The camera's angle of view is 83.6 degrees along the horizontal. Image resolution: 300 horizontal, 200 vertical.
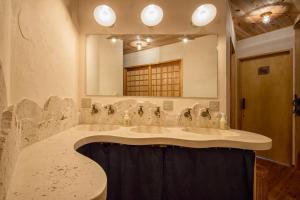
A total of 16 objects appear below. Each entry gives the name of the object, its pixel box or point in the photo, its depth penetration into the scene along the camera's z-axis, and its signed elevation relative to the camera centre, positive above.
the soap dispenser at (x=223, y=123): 1.44 -0.20
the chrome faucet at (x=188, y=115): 1.53 -0.14
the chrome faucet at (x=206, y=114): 1.51 -0.13
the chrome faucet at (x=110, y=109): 1.59 -0.09
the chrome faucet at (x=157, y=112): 1.56 -0.12
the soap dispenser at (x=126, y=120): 1.51 -0.19
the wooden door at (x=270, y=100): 2.51 +0.00
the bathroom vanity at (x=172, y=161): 1.05 -0.41
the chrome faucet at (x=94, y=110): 1.59 -0.10
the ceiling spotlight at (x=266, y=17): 1.99 +1.02
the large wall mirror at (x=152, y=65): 1.56 +0.33
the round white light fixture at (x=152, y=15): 1.51 +0.77
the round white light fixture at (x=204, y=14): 1.47 +0.76
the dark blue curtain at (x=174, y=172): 1.08 -0.48
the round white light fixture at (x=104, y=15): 1.53 +0.78
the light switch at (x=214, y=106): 1.53 -0.06
